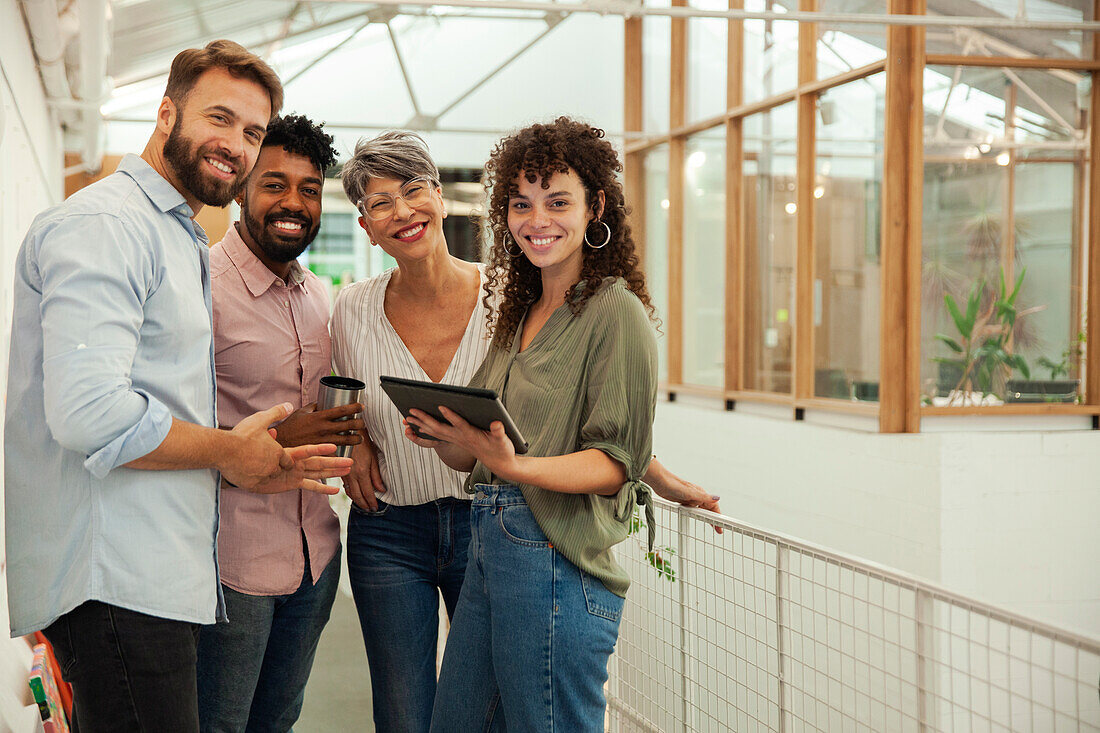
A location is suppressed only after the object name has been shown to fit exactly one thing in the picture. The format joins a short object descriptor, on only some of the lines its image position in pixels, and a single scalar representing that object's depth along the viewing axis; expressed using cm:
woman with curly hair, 154
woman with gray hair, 204
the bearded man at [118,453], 135
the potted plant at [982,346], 557
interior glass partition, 546
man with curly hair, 191
